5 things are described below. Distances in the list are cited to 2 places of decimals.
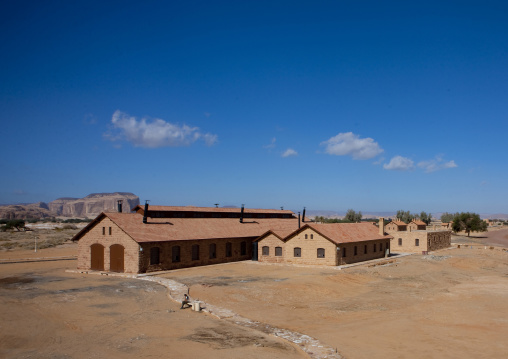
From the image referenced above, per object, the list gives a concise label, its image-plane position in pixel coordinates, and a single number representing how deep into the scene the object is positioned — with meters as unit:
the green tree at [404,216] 120.94
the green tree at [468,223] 98.69
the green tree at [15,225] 93.74
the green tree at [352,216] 119.56
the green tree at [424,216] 128.98
